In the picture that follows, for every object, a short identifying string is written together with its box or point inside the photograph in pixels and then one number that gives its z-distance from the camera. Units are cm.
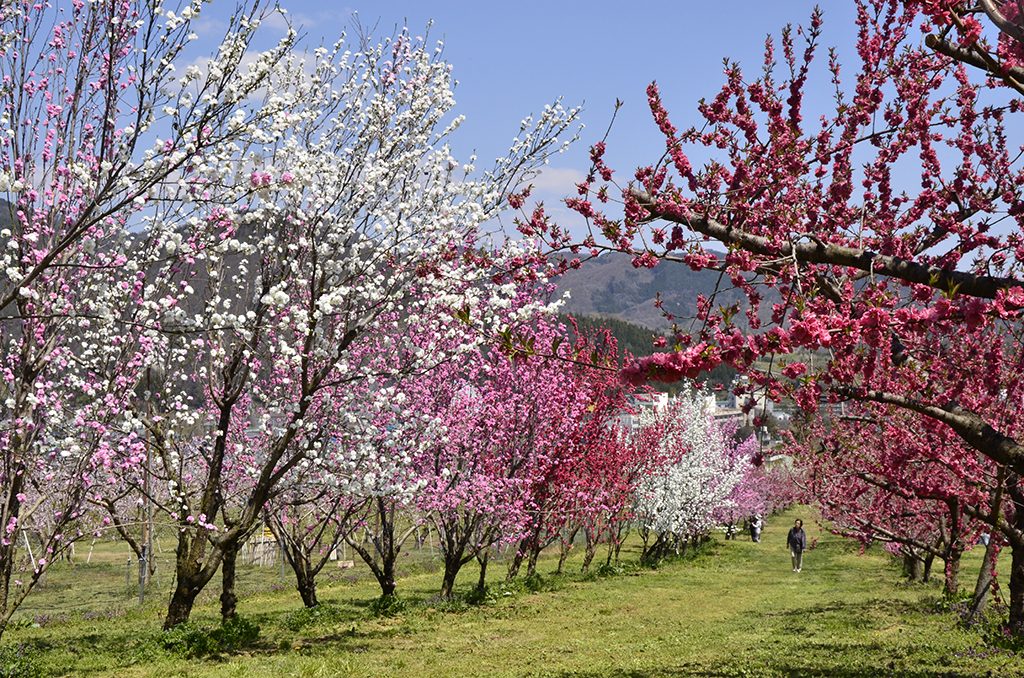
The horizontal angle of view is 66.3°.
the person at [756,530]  4056
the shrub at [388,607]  1577
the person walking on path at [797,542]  2581
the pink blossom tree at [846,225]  446
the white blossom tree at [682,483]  2914
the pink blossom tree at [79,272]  506
